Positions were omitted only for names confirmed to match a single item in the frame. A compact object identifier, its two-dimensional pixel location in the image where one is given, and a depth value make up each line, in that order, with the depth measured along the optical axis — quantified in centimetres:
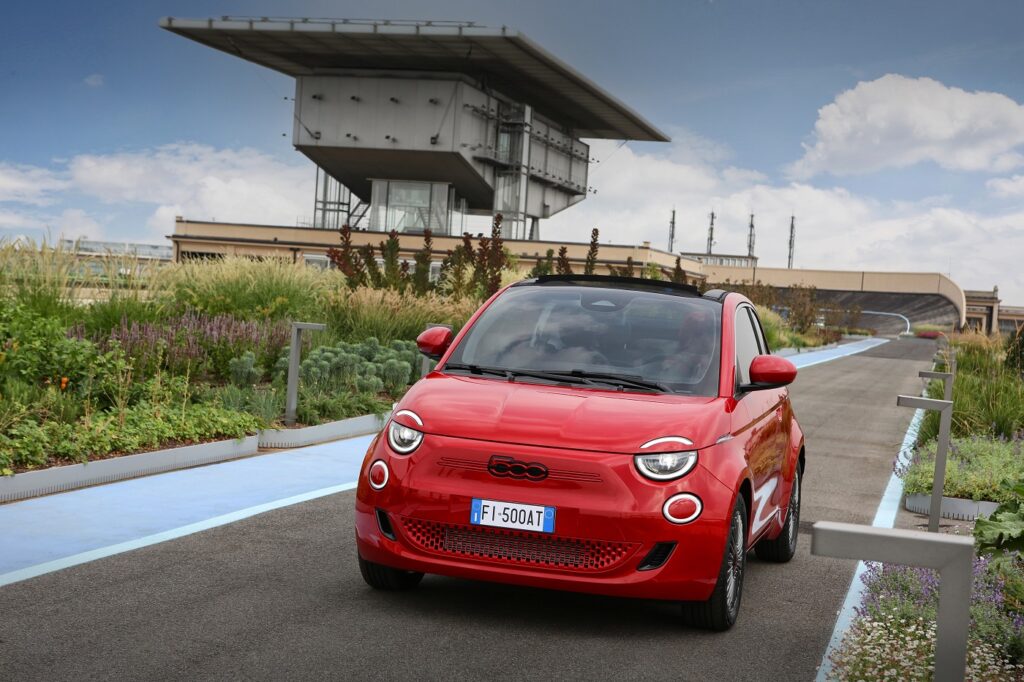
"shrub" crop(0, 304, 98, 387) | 1038
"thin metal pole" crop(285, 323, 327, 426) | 1181
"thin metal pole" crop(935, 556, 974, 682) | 319
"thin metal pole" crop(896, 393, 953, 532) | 802
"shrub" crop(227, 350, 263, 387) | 1295
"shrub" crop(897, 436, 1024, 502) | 1009
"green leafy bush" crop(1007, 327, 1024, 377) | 1830
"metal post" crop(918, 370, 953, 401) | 871
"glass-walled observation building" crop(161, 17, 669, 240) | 6706
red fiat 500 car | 536
